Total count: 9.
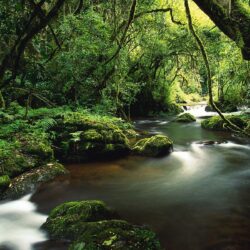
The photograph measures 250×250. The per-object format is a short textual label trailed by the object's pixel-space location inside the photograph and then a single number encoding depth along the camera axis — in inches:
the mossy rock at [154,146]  419.5
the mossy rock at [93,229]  159.3
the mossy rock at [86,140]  387.5
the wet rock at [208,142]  514.7
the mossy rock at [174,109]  1023.6
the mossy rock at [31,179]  271.8
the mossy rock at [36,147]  336.5
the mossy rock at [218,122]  598.5
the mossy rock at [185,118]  804.6
